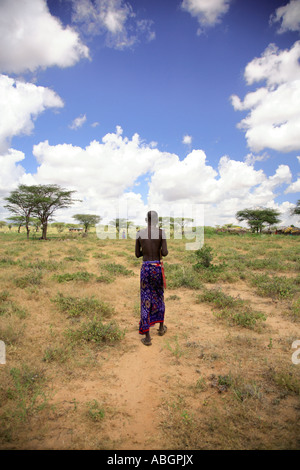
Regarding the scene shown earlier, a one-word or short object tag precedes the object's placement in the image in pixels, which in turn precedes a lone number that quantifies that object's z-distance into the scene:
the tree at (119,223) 49.25
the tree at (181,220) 52.38
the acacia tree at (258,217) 37.62
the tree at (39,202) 25.41
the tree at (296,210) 29.08
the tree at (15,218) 39.18
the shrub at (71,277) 7.82
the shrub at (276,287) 6.33
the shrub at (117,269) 9.41
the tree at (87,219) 46.25
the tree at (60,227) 45.50
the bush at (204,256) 9.59
